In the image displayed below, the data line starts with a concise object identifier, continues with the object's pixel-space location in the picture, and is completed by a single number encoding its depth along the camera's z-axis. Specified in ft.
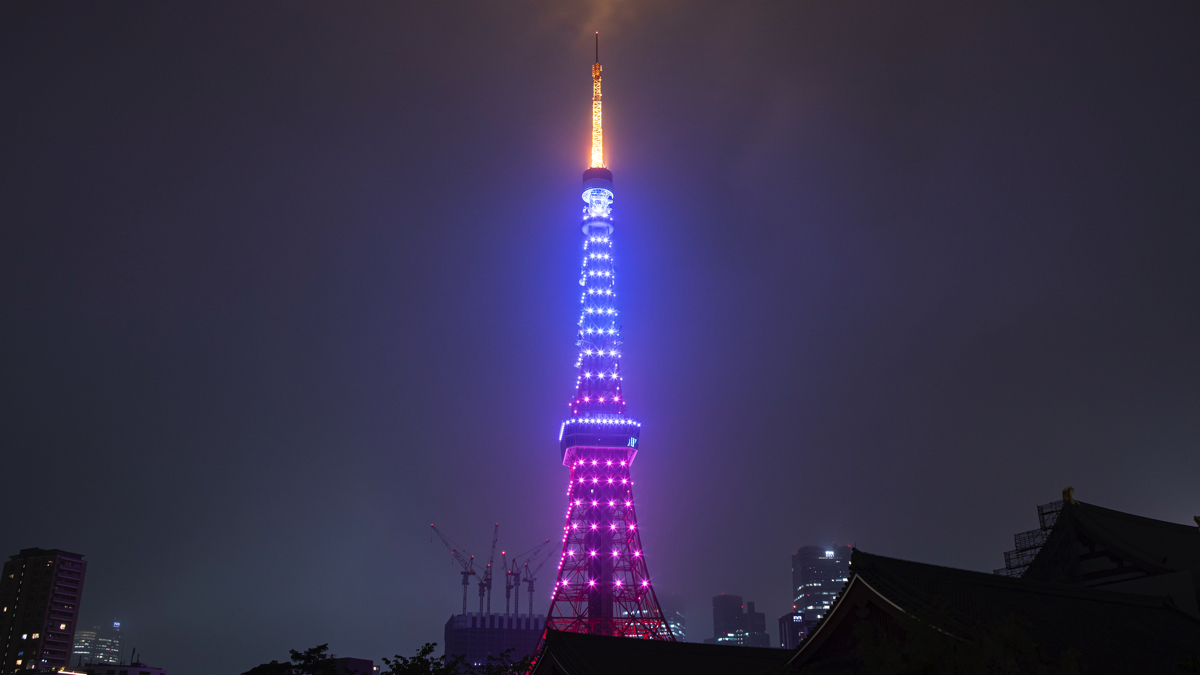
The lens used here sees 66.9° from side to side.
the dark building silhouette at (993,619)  78.38
